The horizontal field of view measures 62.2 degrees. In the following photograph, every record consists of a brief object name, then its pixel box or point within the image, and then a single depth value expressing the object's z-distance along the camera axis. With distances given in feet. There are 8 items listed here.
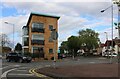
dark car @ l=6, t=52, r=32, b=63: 54.77
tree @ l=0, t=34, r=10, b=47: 106.99
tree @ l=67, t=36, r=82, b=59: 135.19
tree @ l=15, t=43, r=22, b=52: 134.39
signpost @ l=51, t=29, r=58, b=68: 27.52
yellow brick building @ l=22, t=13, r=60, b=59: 79.64
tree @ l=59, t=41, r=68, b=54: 164.21
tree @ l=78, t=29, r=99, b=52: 137.09
